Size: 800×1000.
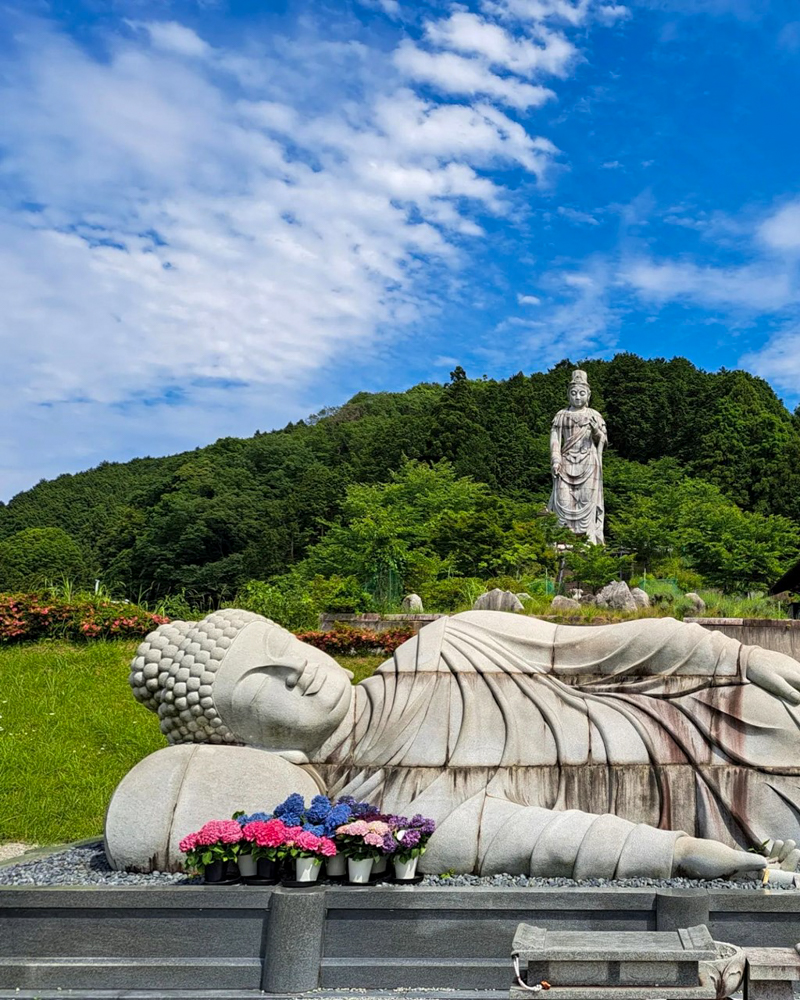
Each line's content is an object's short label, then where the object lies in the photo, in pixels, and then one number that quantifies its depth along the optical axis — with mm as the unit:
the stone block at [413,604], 14734
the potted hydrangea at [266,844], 3980
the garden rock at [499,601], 12930
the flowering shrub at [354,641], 12297
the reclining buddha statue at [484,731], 4570
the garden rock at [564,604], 13426
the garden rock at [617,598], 13750
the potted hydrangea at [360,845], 3990
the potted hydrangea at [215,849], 4023
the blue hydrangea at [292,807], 4219
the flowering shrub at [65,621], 11984
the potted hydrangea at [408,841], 4090
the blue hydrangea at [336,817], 4066
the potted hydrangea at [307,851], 3934
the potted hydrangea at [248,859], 4027
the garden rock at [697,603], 14200
